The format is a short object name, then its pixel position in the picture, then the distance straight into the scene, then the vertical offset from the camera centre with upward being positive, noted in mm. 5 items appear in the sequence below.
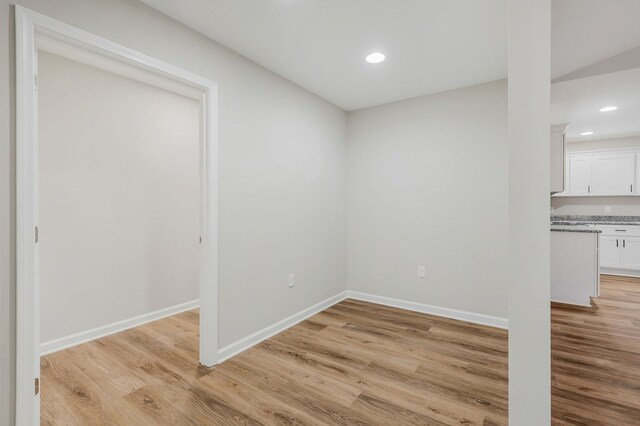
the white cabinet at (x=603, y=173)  5352 +726
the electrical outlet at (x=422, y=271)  3514 -681
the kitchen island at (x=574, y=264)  3607 -622
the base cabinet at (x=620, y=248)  5094 -597
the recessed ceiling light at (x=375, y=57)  2578 +1337
